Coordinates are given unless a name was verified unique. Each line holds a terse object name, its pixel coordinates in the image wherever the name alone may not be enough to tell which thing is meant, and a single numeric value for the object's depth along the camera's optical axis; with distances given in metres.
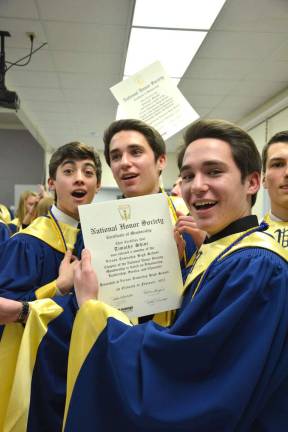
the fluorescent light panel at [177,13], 3.04
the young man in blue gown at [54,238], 1.46
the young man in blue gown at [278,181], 1.99
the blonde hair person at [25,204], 3.98
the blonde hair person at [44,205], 2.78
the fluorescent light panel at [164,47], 3.59
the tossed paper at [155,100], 1.59
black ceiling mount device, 3.87
